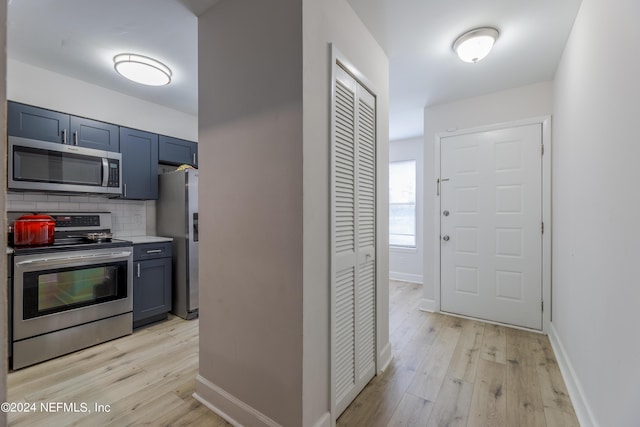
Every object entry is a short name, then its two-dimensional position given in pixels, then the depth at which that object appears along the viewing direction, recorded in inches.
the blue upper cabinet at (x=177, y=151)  132.1
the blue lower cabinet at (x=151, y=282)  111.3
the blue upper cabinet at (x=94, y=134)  104.2
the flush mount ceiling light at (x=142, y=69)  92.1
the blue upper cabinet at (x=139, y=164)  118.0
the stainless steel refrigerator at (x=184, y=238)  121.8
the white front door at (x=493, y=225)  112.0
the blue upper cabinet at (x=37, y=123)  90.1
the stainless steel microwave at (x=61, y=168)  89.8
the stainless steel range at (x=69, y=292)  83.7
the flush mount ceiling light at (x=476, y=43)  77.6
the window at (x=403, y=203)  196.1
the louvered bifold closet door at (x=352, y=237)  63.9
